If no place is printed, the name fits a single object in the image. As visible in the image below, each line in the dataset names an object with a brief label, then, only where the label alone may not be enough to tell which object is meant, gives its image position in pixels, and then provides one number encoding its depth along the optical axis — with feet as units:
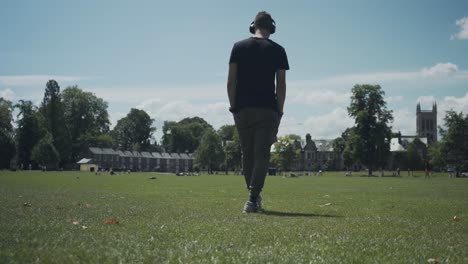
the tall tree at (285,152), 409.28
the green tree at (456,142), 289.94
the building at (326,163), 640.17
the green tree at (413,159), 540.11
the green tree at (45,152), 358.23
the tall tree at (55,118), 399.44
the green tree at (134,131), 573.74
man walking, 30.53
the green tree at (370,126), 311.47
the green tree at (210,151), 458.50
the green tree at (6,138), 358.00
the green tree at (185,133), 643.04
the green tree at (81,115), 464.24
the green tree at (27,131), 380.99
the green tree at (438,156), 293.02
